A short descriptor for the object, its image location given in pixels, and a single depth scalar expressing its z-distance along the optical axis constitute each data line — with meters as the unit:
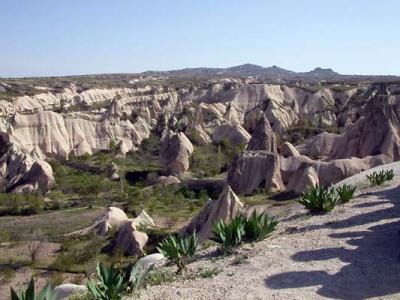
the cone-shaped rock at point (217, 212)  19.81
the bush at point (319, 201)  12.12
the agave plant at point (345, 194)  12.73
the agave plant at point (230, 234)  9.71
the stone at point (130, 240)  22.23
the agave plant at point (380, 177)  15.03
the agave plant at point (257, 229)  10.03
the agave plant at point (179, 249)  9.10
